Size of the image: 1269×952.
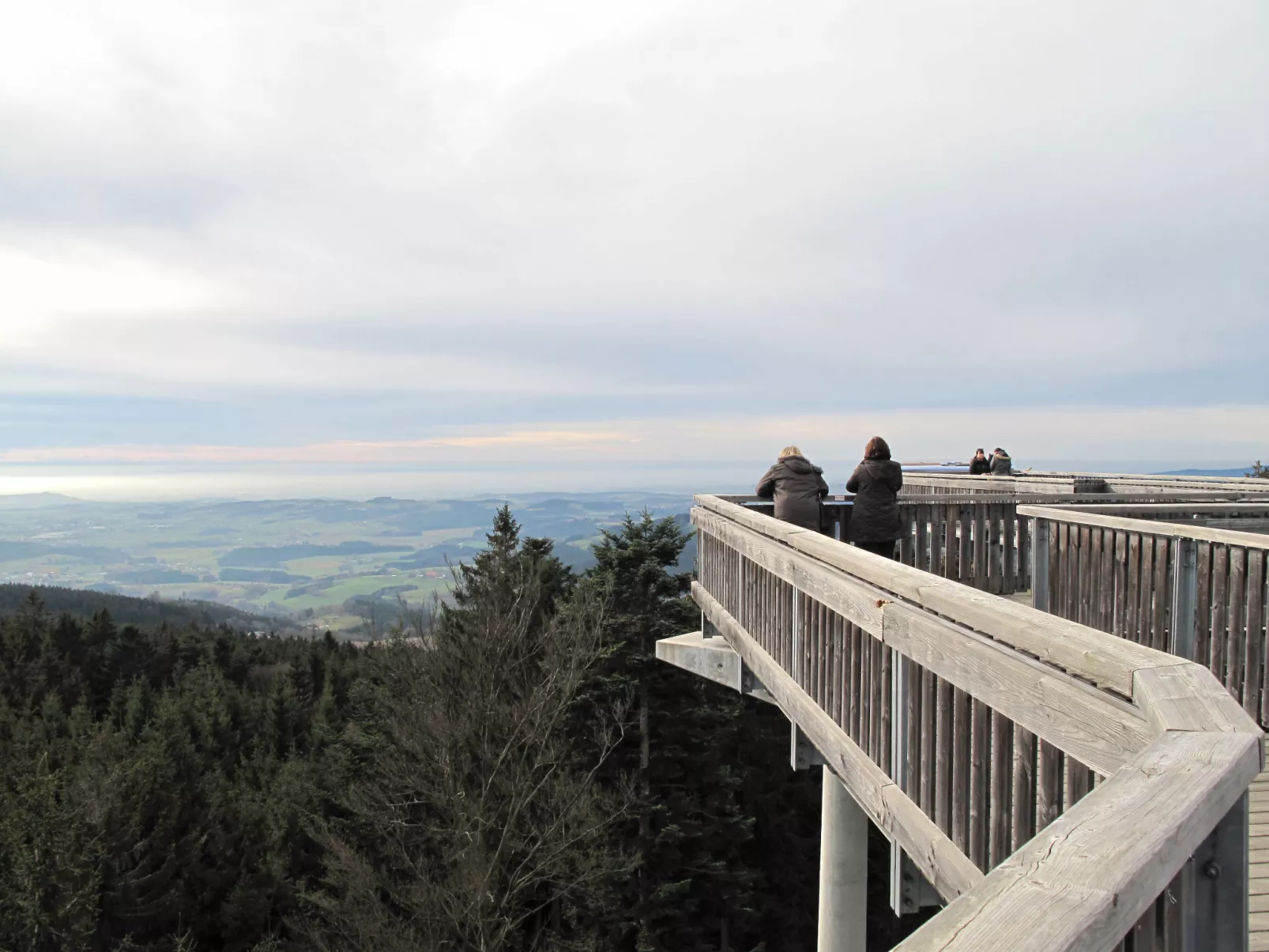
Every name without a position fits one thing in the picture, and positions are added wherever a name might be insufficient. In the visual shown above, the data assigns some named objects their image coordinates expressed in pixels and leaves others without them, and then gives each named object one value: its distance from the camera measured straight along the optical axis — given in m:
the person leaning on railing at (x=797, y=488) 8.44
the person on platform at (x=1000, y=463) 17.58
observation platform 1.43
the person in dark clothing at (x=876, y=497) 8.24
